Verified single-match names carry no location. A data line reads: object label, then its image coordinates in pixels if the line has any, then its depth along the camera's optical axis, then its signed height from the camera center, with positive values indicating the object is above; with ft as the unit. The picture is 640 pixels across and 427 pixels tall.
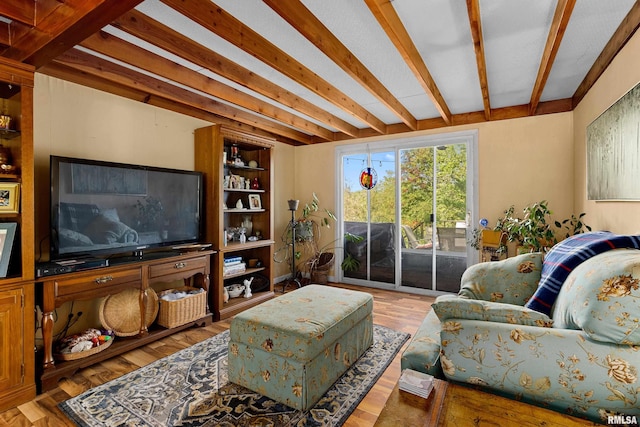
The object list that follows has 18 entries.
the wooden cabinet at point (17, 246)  6.04 -0.69
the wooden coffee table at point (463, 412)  3.41 -2.44
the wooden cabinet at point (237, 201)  10.77 +0.42
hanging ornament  14.79 +1.59
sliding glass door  12.88 -0.04
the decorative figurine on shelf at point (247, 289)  12.31 -3.19
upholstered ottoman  5.90 -2.87
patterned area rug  5.65 -3.89
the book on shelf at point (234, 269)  11.45 -2.25
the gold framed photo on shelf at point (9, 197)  6.12 +0.34
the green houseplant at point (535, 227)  10.08 -0.64
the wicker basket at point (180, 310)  9.19 -3.08
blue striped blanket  4.81 -0.88
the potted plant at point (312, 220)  14.98 -0.50
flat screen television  7.33 +0.13
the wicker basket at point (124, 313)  8.29 -2.85
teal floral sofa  3.50 -1.75
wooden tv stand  6.77 -1.91
